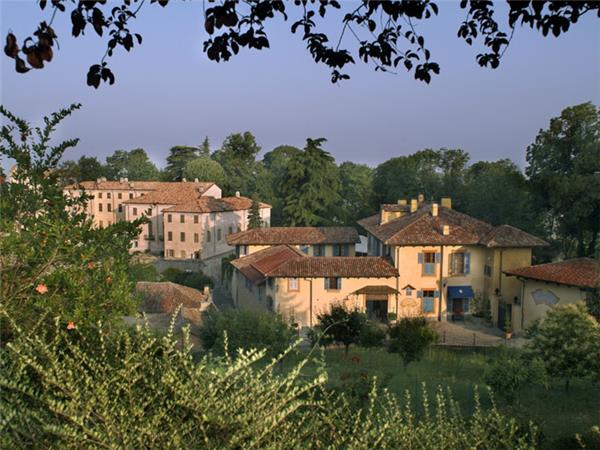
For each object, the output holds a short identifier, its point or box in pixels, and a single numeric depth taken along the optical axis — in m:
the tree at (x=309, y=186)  46.62
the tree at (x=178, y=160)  75.44
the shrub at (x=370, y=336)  22.91
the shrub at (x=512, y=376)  15.63
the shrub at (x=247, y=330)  20.17
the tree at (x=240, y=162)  71.00
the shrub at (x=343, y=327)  22.27
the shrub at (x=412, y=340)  19.94
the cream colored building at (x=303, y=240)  37.19
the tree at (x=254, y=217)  48.12
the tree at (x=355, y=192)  51.44
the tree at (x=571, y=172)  31.64
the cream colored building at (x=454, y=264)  29.28
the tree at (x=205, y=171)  69.11
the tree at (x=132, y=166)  80.50
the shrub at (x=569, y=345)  17.09
